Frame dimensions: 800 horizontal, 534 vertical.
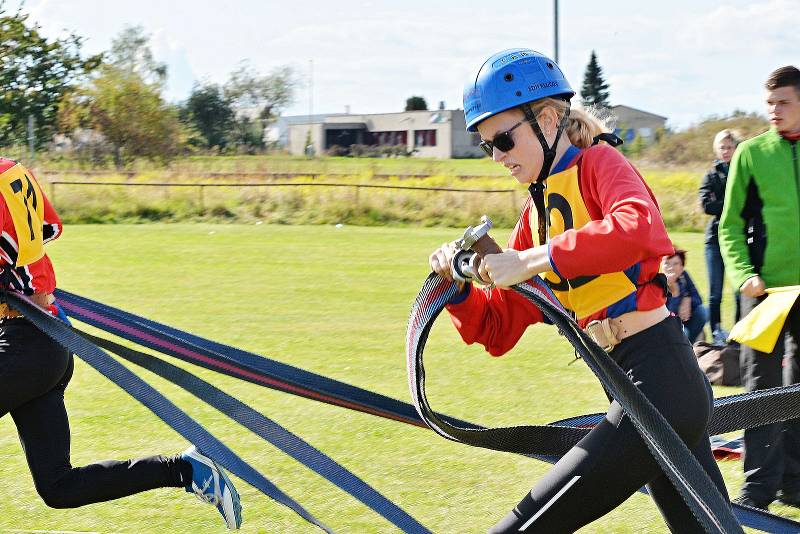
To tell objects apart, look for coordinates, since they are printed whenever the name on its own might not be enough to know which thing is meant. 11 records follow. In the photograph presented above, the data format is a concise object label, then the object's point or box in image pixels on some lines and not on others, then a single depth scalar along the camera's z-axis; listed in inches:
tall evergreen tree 3521.2
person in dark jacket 345.4
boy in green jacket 191.8
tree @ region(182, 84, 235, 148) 2600.9
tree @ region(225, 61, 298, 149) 2662.4
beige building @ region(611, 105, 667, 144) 3875.5
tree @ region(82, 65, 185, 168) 1985.7
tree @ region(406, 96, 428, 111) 3767.2
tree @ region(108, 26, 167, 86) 3073.3
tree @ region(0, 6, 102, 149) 1952.5
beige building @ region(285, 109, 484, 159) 3198.8
